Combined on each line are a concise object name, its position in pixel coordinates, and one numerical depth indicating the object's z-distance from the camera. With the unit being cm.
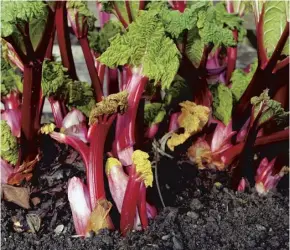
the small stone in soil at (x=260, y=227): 129
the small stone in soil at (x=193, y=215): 129
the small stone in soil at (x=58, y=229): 127
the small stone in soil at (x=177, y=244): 119
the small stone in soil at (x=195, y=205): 132
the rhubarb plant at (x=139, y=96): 121
